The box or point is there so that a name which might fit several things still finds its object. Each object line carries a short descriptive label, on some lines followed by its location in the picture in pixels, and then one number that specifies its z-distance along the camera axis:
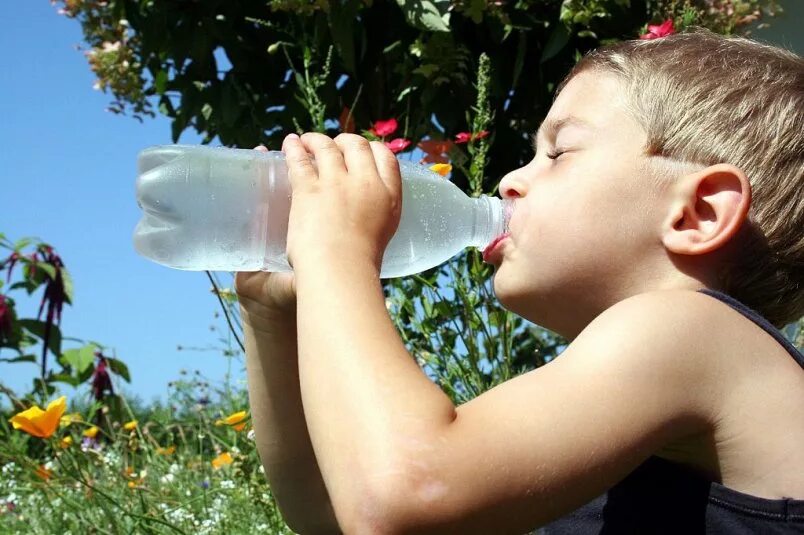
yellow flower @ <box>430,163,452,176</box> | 2.39
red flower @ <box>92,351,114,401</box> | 3.80
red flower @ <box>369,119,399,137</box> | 2.82
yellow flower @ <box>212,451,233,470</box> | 2.87
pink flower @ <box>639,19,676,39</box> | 2.84
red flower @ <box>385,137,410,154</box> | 2.61
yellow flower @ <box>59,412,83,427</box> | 2.59
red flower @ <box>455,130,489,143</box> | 2.80
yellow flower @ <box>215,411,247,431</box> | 2.49
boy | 1.08
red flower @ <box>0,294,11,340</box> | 3.98
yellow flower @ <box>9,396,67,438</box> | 2.14
